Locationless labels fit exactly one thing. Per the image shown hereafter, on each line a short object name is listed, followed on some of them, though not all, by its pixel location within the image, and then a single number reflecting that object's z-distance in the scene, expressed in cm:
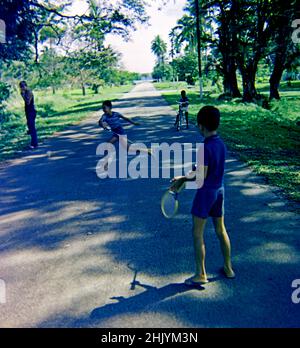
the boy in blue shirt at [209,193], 308
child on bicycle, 1252
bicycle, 1255
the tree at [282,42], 1634
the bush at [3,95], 1747
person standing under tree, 1085
